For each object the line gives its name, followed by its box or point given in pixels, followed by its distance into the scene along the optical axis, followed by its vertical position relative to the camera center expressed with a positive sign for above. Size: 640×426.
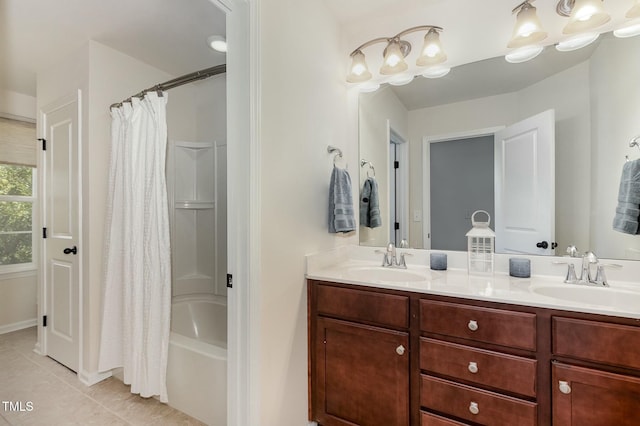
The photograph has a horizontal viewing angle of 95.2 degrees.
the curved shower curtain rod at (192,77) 1.96 +0.92
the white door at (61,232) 2.22 -0.16
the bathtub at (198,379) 1.59 -0.96
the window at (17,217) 1.94 -0.04
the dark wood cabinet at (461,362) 0.99 -0.61
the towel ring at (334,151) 1.85 +0.39
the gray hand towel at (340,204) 1.73 +0.05
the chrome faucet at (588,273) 1.33 -0.29
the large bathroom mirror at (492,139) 1.44 +0.43
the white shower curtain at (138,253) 1.79 -0.26
